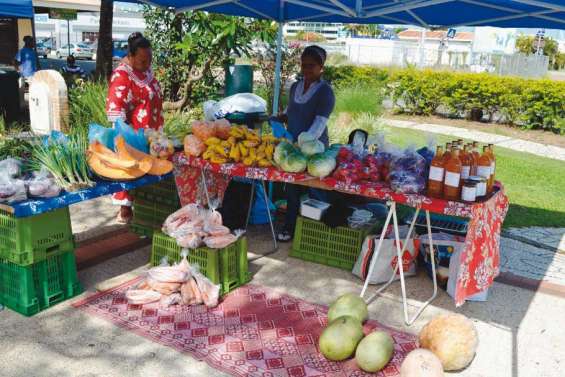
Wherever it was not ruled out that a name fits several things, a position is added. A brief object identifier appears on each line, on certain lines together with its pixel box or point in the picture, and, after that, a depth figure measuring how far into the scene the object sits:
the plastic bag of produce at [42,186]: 3.55
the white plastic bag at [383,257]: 4.35
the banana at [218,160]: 4.14
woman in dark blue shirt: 4.74
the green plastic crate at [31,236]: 3.51
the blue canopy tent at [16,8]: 8.59
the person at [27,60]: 12.25
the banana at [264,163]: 4.04
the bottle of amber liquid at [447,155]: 3.47
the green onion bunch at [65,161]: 3.71
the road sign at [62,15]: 17.52
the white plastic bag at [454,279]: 4.23
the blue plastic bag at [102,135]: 4.05
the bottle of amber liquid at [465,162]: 3.45
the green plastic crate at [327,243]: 4.69
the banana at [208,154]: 4.17
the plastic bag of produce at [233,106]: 5.73
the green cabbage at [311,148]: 3.94
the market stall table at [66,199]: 3.40
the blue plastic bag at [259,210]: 5.72
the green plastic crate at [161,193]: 4.98
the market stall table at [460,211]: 3.41
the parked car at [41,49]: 28.50
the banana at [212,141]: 4.25
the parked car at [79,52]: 34.63
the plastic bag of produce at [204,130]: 4.33
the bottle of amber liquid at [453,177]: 3.40
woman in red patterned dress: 4.59
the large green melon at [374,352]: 3.15
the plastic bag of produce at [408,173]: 3.53
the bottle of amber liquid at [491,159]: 3.66
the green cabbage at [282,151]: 3.95
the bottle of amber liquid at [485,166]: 3.62
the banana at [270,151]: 4.09
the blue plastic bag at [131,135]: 4.17
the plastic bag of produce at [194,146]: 4.25
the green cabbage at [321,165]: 3.77
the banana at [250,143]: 4.18
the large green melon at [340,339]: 3.23
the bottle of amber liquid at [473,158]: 3.55
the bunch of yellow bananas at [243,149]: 4.10
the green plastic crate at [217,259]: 4.01
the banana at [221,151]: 4.16
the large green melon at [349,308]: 3.57
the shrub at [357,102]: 10.26
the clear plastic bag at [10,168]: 3.58
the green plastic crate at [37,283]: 3.63
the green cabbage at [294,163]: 3.86
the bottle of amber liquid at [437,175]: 3.47
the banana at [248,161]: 4.09
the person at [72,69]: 14.01
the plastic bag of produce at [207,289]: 3.88
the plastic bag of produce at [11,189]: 3.41
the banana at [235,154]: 4.14
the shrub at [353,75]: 15.61
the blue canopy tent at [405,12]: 4.63
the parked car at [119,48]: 23.23
